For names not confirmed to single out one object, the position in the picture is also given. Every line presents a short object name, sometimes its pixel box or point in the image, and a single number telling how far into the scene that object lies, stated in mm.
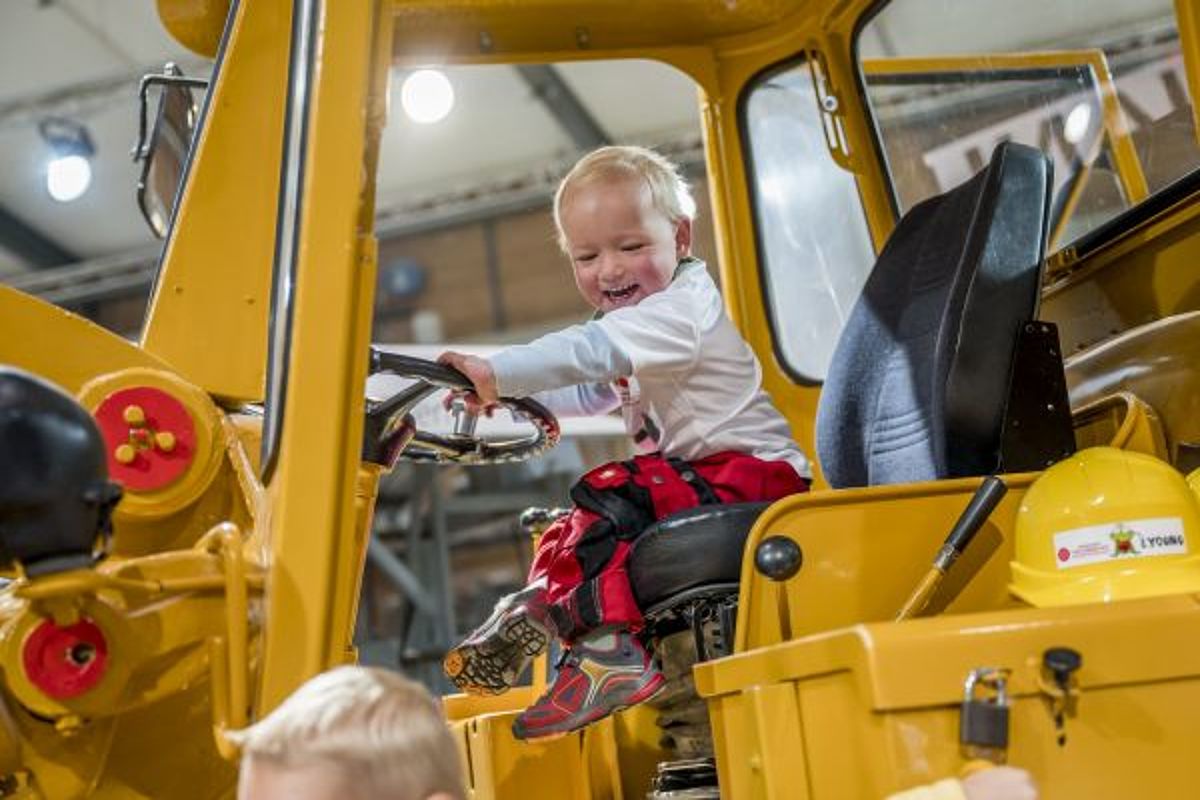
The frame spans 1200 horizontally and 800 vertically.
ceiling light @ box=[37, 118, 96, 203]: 6324
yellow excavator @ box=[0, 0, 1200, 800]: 1507
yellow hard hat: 1713
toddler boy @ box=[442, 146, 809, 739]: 2080
